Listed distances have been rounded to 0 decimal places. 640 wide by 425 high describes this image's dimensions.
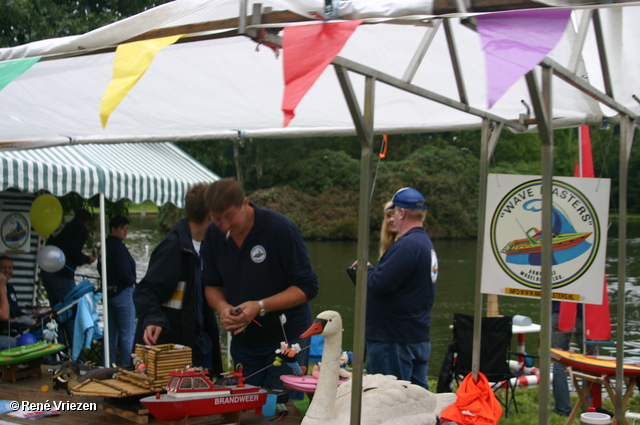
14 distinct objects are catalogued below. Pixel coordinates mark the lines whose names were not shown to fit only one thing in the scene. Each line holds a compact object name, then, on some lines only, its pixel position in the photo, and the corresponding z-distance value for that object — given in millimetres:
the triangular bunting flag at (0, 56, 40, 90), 2411
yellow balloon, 7398
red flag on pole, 5000
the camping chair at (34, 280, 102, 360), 6738
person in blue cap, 3953
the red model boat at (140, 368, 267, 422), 2529
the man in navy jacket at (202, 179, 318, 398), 3244
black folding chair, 5266
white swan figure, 2551
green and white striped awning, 6309
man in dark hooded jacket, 3443
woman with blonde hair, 4447
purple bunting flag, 1637
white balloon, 6832
